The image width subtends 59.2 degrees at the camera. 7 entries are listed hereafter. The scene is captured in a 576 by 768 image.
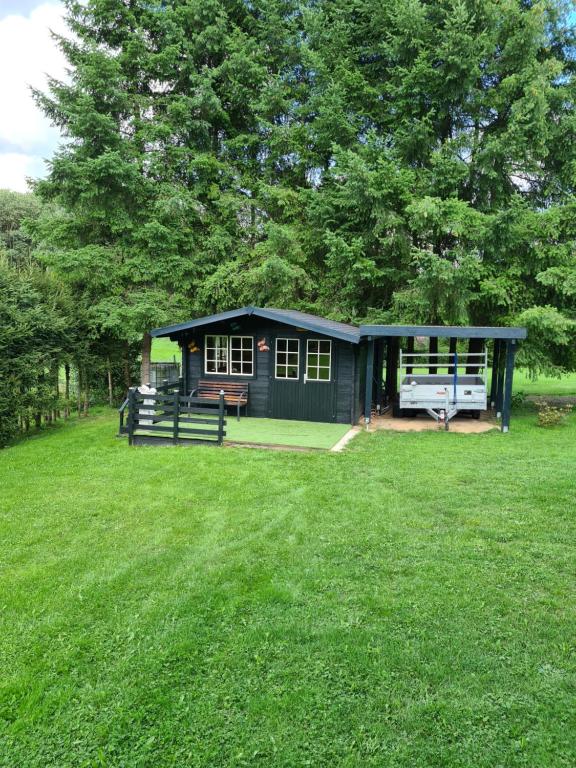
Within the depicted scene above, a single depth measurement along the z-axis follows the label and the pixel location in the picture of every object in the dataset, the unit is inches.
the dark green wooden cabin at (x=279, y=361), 449.7
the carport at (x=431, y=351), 407.8
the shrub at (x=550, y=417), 454.3
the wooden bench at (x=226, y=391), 465.1
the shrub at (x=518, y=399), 586.0
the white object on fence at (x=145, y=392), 379.4
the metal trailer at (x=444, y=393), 439.5
